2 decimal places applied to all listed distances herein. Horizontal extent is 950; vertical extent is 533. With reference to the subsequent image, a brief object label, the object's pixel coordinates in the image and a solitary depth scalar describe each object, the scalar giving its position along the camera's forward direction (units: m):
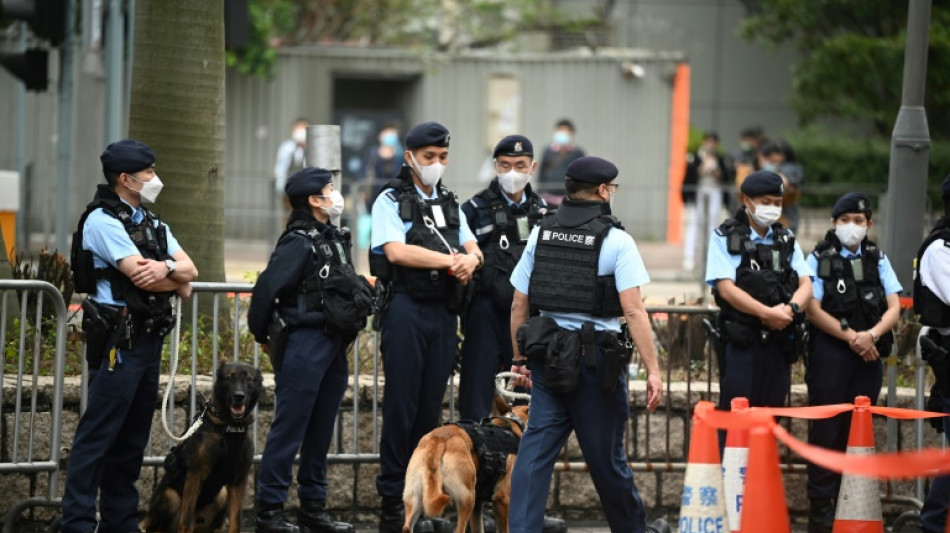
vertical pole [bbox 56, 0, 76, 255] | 29.14
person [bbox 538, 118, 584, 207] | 34.47
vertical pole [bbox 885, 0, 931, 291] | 18.97
